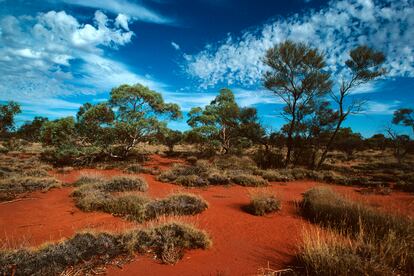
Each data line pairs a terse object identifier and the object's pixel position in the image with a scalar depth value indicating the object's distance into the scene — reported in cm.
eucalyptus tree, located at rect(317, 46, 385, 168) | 1658
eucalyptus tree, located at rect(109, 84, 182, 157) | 1956
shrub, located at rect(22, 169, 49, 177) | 1344
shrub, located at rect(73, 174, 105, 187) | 1159
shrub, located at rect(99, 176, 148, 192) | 1050
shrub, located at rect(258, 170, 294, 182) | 1500
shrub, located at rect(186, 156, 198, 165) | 2355
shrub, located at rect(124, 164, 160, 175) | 1643
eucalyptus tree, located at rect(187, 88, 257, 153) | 2142
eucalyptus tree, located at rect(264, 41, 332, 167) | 1736
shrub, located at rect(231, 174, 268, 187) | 1331
